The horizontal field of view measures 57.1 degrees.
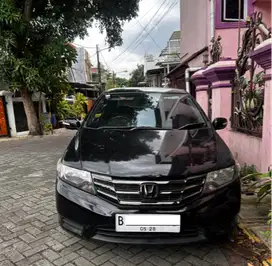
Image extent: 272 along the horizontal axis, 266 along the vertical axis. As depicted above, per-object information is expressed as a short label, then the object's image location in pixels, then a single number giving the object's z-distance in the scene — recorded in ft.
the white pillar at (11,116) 36.78
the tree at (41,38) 28.27
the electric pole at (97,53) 85.92
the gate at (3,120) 36.12
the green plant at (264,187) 9.04
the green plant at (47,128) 39.65
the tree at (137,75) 139.10
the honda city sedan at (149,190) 5.99
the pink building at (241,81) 11.09
